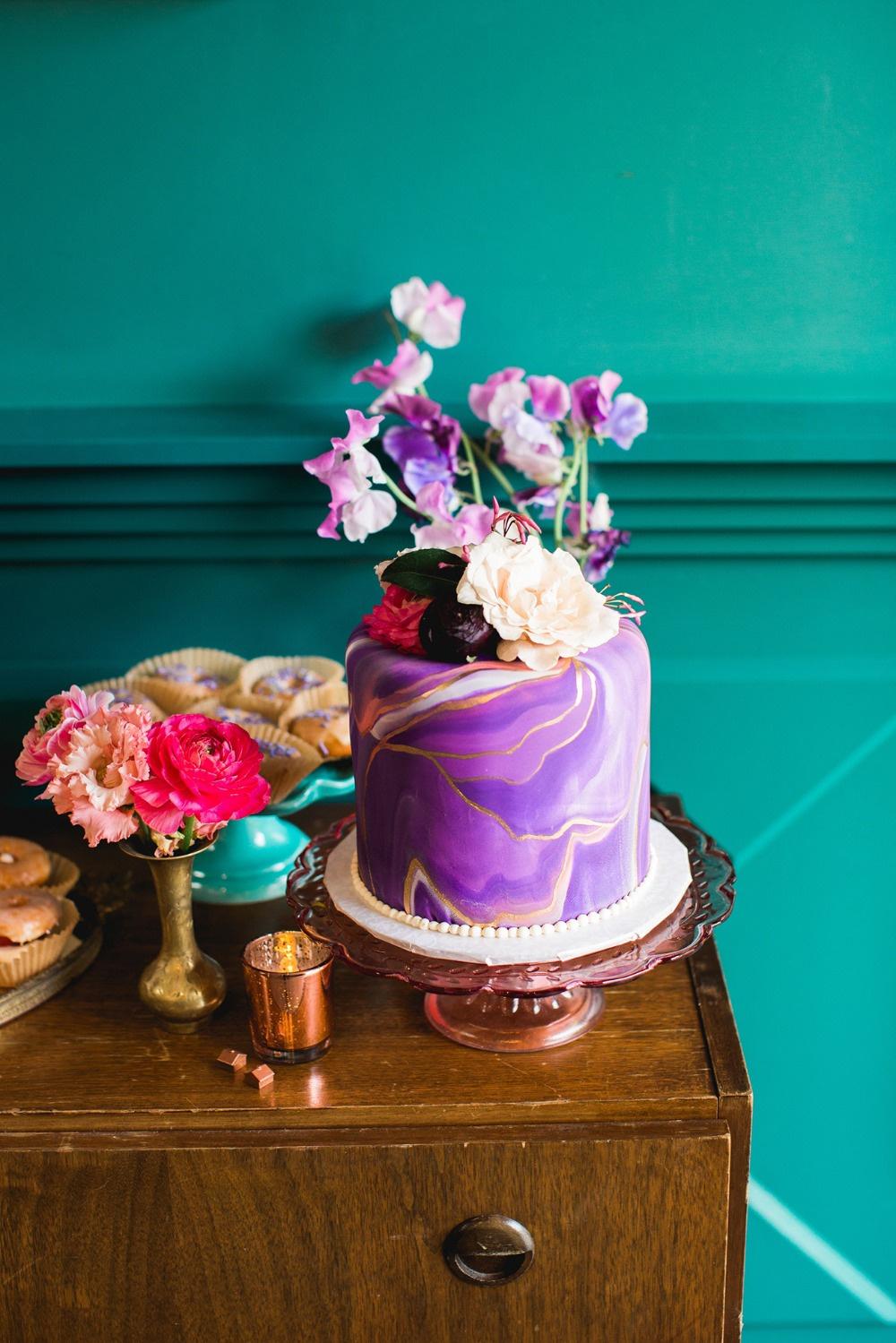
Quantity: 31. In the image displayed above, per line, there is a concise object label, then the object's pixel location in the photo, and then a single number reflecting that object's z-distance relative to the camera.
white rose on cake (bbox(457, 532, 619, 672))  0.75
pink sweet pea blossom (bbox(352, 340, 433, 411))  1.16
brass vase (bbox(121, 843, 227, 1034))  0.90
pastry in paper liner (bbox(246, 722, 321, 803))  1.05
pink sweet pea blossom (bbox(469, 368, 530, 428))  1.16
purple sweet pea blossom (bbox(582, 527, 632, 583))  1.16
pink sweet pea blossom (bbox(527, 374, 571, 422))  1.17
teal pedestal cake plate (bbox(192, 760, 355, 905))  1.10
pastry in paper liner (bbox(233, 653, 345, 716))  1.14
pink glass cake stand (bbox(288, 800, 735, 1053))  0.77
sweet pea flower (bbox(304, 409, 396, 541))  0.98
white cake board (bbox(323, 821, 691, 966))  0.79
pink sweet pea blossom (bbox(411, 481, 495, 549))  1.05
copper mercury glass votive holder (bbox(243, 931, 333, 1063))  0.84
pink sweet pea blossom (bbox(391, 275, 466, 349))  1.17
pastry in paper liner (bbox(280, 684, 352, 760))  1.11
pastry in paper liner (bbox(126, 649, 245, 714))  1.16
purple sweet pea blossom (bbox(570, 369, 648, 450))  1.11
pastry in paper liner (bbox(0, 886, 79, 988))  0.93
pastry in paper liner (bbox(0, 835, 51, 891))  1.04
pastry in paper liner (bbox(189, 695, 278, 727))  1.10
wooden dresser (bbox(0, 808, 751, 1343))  0.82
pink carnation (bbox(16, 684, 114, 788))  0.83
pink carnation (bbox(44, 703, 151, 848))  0.81
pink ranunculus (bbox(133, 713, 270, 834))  0.81
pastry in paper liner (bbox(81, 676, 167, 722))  1.14
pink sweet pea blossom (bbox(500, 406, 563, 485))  1.14
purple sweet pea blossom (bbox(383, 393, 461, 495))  1.17
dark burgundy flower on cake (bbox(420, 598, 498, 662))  0.78
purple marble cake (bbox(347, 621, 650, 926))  0.77
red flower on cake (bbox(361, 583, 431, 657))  0.82
